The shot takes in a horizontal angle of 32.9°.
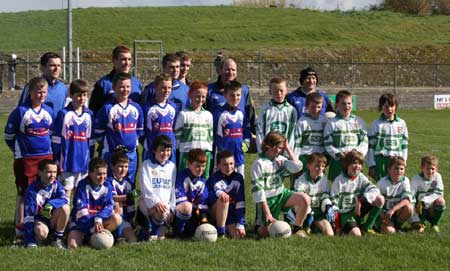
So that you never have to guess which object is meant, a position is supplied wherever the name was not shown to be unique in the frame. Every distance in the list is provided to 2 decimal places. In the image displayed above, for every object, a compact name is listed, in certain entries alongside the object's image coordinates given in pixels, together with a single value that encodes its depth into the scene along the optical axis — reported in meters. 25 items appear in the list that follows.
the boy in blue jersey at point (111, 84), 8.22
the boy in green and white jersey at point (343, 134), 8.42
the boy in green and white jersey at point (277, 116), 8.47
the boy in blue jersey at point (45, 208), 7.37
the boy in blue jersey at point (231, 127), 8.41
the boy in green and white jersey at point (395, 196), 8.18
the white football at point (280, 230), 7.70
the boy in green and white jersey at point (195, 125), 8.16
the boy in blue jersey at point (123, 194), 7.63
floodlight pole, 28.83
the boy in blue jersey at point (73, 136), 7.80
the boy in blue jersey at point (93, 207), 7.41
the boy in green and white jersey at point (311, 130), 8.44
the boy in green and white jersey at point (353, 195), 8.06
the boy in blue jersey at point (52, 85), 8.01
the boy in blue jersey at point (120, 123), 7.91
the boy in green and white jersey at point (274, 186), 7.85
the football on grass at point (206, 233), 7.59
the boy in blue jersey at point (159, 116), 8.12
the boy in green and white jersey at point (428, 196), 8.42
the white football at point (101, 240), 7.25
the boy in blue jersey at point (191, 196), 7.77
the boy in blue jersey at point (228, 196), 7.84
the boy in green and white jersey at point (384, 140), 8.66
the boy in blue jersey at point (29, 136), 7.79
